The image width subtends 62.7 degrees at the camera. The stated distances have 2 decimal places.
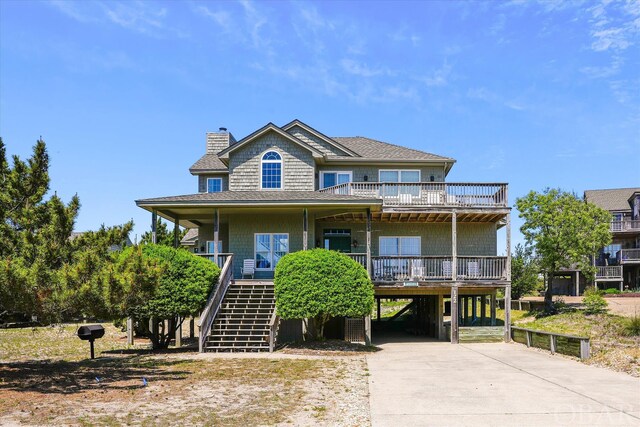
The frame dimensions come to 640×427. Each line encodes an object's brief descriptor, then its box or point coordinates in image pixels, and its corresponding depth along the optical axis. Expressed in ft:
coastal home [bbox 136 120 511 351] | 66.39
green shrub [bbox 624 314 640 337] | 62.64
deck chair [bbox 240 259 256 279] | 74.31
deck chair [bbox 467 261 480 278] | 72.13
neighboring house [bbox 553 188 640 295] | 140.77
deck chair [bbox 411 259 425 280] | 70.90
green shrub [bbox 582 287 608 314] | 88.74
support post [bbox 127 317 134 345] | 66.08
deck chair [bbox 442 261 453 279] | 72.49
